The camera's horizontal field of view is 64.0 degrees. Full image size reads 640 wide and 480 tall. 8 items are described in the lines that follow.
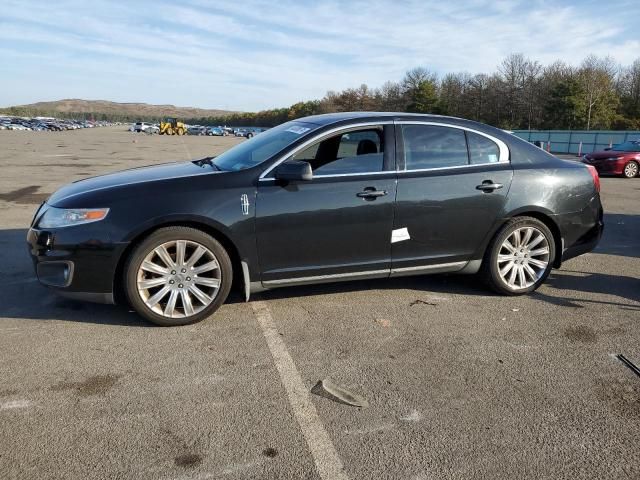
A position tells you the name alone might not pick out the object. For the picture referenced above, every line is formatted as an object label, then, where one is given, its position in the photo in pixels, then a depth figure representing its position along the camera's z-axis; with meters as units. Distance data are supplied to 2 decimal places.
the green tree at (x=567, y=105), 55.97
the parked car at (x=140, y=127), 83.06
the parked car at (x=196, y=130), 92.69
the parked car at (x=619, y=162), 16.22
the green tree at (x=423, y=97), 71.16
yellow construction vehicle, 75.44
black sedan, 3.83
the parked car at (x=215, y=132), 91.50
